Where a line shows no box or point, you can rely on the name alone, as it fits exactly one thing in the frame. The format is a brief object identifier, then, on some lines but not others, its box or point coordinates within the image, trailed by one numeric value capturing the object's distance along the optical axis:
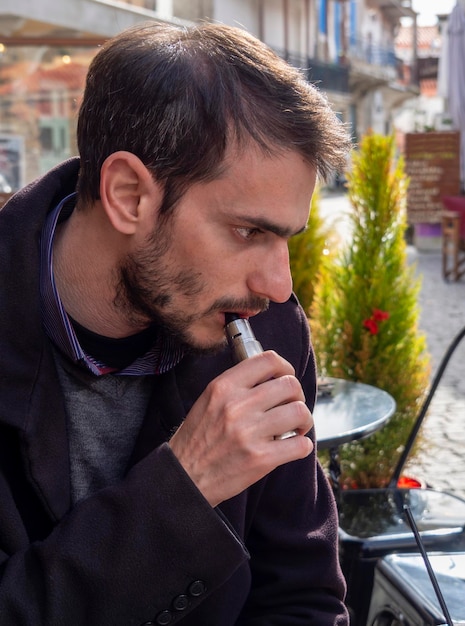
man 1.42
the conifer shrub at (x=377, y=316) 4.20
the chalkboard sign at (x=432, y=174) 14.99
